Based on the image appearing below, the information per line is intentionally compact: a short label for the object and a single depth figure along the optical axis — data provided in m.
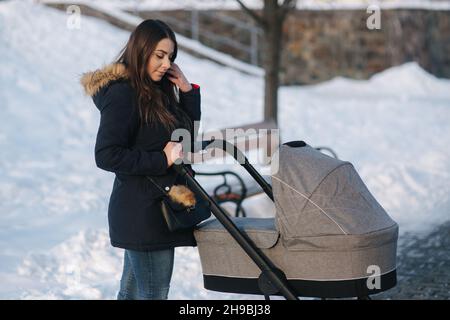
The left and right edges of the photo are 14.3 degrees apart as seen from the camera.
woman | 7.77
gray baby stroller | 7.61
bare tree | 18.03
